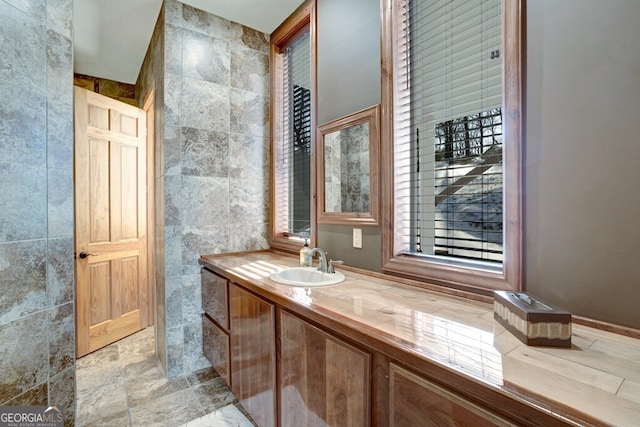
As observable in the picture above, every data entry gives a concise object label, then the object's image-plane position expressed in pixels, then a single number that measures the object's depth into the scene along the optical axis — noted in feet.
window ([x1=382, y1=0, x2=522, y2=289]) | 3.64
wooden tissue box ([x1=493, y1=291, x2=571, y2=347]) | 2.59
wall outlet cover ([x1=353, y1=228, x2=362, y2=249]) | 5.72
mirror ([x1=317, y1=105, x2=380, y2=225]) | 5.40
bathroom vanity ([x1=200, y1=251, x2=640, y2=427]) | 2.00
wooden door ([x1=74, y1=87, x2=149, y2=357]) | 8.60
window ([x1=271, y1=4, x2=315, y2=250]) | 7.72
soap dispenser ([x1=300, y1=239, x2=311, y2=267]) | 6.35
